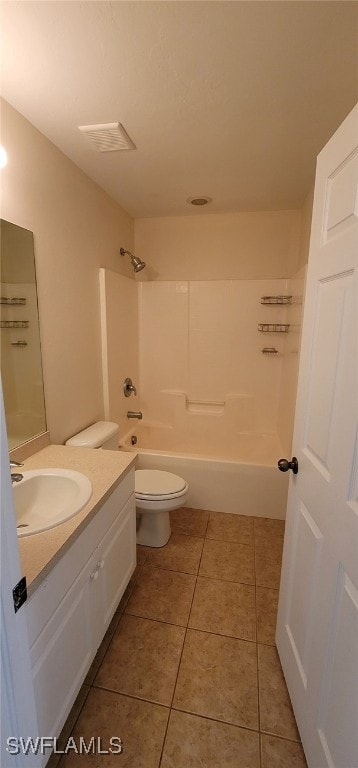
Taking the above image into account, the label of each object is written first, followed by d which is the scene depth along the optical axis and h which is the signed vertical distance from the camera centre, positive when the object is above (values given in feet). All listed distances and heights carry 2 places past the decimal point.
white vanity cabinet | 2.83 -3.01
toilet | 6.14 -3.18
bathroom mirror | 4.47 -0.16
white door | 2.53 -1.39
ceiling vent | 4.75 +2.96
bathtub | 7.42 -3.54
